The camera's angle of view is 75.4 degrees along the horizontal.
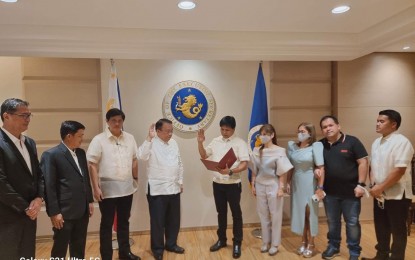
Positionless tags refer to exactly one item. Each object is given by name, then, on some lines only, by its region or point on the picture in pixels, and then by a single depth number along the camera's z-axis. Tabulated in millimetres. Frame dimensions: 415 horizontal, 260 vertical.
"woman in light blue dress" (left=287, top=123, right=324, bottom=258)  2812
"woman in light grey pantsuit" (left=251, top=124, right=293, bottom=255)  2857
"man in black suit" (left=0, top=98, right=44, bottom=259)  1835
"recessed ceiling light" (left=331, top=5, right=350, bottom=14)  2526
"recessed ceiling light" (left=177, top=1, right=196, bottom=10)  2328
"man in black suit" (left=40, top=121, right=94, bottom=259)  2084
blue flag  3561
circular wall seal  3607
